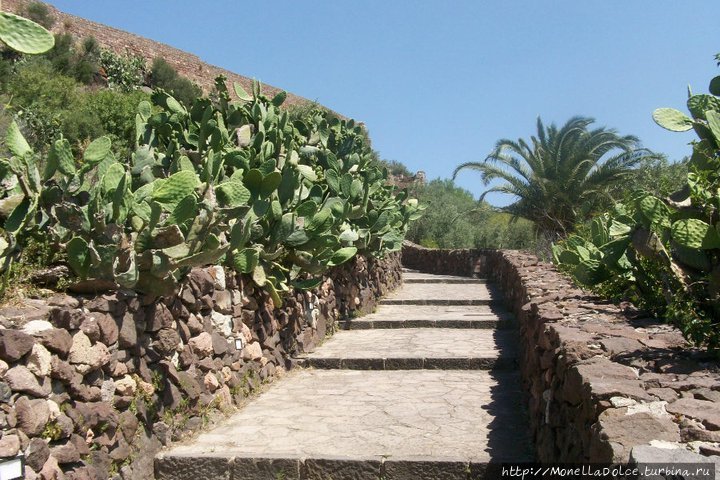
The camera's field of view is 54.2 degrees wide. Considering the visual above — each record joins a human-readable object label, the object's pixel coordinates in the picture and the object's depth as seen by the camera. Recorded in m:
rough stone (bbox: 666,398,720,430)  2.44
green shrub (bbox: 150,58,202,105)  27.59
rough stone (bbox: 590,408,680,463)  2.32
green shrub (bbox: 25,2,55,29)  25.08
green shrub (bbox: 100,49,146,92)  26.45
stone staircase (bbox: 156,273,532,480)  4.08
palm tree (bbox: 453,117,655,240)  16.58
